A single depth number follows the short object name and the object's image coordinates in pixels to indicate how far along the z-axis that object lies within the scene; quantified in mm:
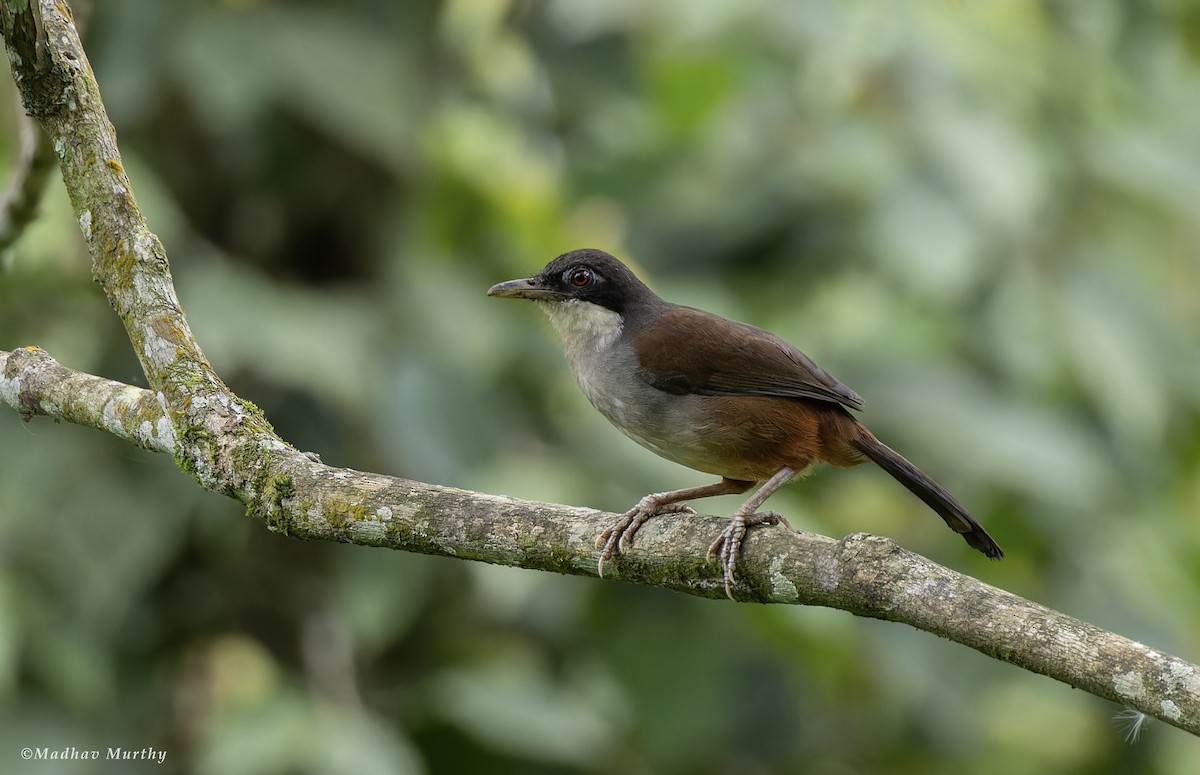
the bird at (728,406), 7098
